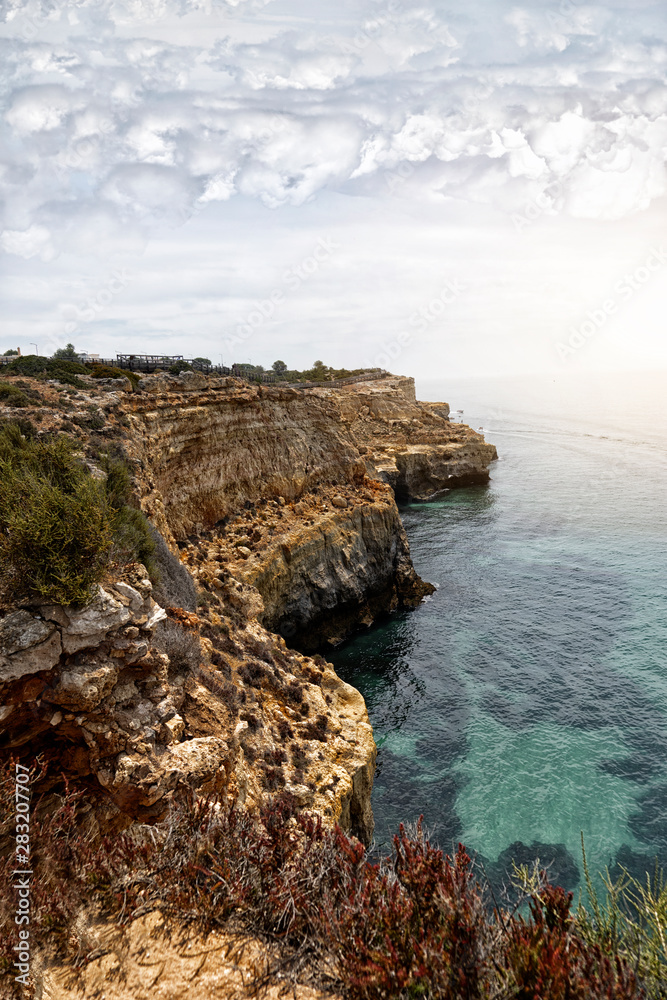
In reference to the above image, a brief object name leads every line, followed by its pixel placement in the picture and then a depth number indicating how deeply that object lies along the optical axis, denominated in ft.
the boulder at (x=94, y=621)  33.60
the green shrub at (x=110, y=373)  124.57
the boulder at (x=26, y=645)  30.81
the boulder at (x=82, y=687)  32.58
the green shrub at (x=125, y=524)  47.17
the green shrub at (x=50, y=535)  33.91
